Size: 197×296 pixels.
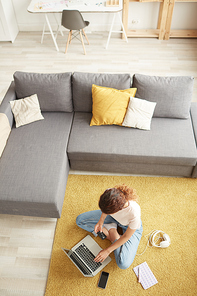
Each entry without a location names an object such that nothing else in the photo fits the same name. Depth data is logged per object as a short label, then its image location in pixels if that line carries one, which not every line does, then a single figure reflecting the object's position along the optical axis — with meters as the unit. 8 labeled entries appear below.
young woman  1.76
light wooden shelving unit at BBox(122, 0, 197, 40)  4.19
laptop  2.14
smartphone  2.09
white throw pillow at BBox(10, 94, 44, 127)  2.77
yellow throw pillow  2.63
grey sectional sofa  2.35
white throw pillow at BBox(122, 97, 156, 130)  2.63
